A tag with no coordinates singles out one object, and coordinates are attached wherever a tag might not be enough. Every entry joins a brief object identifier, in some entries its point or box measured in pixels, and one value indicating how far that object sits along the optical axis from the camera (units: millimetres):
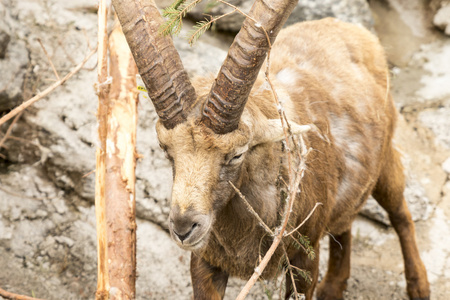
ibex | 6449
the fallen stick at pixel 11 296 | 7332
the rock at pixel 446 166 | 14219
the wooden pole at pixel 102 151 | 7863
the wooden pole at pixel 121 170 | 7852
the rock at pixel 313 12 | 15633
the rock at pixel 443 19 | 16656
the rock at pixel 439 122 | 14750
